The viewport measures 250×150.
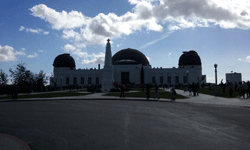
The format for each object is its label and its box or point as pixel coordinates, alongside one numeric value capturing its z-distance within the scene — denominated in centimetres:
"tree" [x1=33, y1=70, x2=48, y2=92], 6718
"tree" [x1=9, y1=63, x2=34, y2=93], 5829
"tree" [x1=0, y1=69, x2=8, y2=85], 6768
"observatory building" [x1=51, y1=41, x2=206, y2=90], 8750
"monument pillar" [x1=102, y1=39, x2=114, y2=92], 4341
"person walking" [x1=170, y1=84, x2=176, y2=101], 1925
